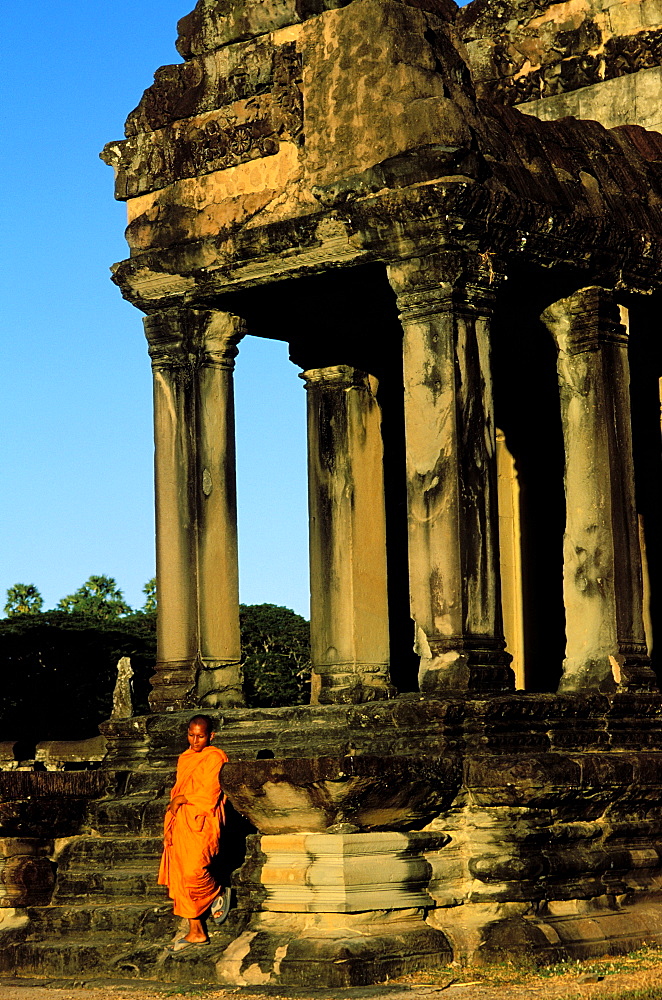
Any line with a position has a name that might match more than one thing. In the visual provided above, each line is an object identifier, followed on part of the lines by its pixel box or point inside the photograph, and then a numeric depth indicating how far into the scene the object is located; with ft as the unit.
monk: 44.21
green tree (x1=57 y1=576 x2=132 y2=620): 214.38
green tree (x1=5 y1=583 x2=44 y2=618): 210.59
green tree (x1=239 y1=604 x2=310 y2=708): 149.48
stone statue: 63.72
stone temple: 44.06
